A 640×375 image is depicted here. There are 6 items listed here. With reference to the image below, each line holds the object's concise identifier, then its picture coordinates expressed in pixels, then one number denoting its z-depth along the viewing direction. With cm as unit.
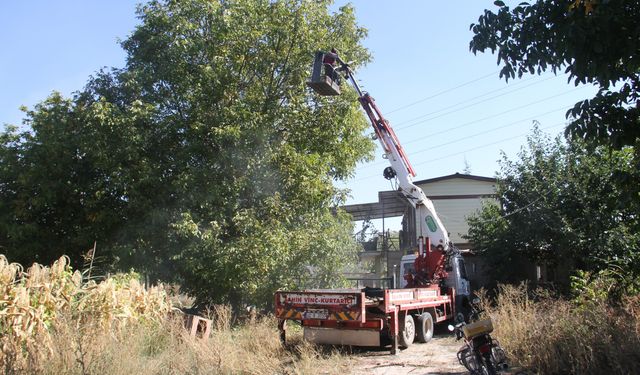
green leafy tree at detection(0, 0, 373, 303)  1518
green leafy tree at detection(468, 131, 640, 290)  1788
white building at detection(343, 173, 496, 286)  3058
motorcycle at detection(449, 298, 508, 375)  688
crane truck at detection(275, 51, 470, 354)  1075
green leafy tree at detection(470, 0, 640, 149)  533
